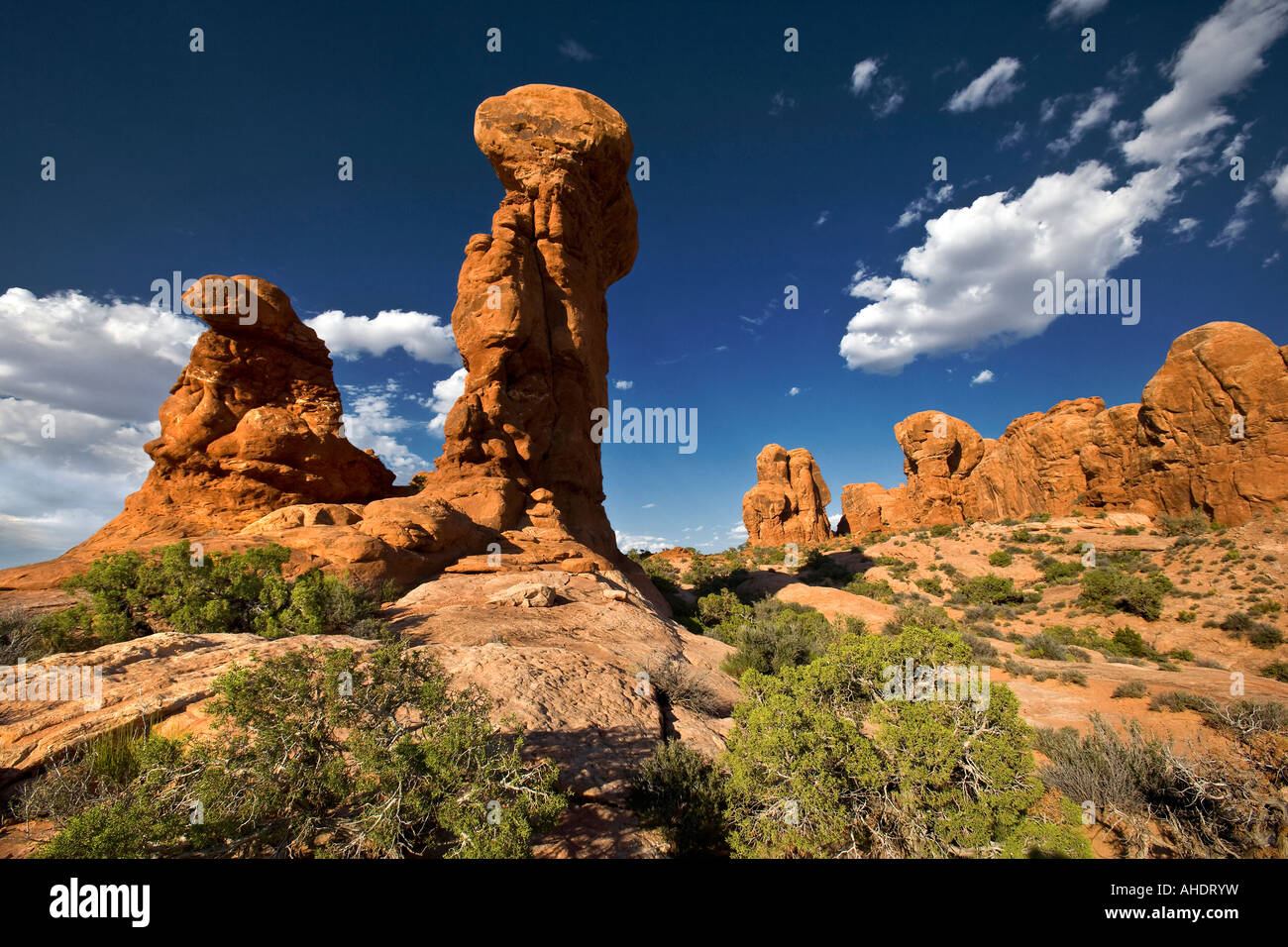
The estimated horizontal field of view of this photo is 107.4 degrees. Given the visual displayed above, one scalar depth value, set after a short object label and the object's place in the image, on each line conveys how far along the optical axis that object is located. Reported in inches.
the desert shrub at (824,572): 1280.8
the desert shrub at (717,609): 754.2
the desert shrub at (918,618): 714.2
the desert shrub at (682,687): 279.7
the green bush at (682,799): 151.0
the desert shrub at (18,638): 218.7
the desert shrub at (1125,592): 759.1
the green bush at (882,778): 133.4
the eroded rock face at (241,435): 496.1
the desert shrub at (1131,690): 377.4
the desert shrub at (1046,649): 585.9
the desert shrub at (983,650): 522.7
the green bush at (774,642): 393.1
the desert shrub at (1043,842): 129.0
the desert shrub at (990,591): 983.6
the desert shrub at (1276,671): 510.9
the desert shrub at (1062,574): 980.6
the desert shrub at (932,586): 1086.3
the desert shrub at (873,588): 1076.5
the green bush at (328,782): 108.6
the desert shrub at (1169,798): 166.9
